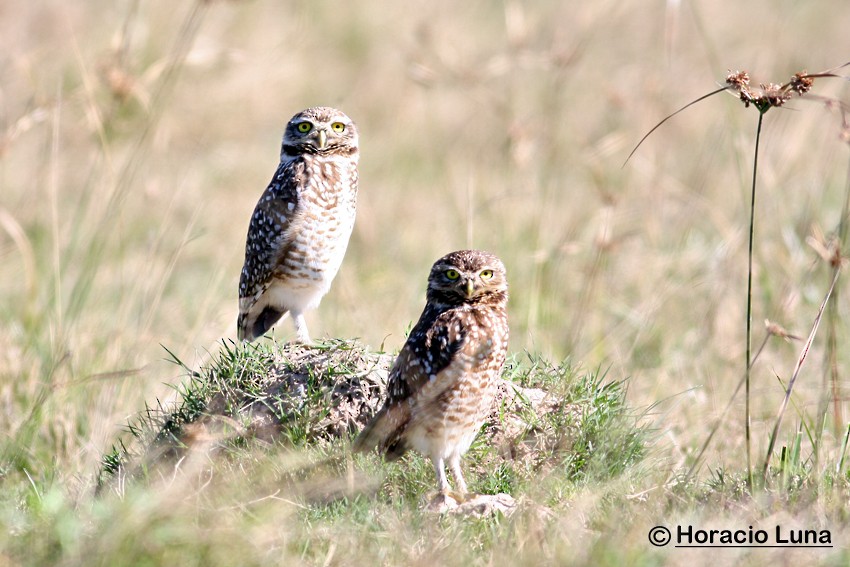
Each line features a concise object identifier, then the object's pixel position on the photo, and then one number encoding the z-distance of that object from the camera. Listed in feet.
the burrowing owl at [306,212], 38.40
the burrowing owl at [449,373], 30.19
